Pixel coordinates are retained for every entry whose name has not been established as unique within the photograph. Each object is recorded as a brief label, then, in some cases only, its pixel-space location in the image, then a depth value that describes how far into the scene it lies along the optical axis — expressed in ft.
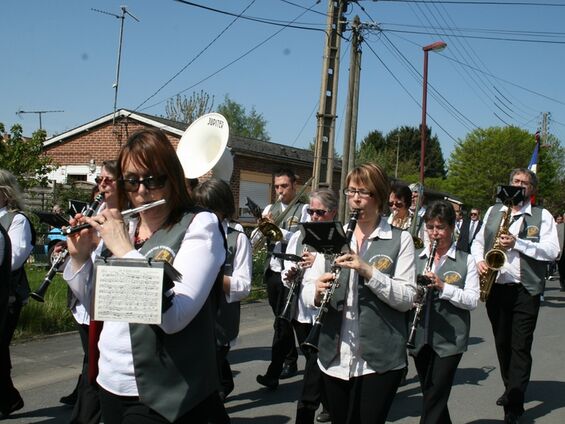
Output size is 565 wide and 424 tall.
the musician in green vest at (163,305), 7.54
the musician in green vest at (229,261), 15.40
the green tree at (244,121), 224.53
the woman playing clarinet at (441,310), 14.12
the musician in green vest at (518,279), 17.70
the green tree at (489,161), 132.87
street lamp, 72.51
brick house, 67.92
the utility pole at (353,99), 48.55
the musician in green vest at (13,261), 16.38
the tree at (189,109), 134.00
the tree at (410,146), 228.70
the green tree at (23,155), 37.55
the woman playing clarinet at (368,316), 10.89
